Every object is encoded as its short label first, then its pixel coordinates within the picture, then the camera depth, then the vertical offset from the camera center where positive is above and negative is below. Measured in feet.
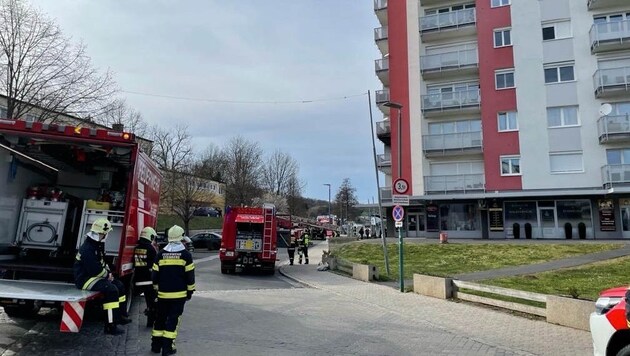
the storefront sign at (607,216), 98.68 +7.81
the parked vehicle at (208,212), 196.72 +14.24
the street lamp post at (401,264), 44.53 -1.48
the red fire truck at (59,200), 24.95 +2.60
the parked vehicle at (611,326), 15.17 -2.45
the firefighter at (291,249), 83.65 -0.51
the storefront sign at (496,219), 107.96 +7.30
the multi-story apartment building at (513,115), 101.14 +31.90
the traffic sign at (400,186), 45.73 +6.10
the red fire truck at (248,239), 66.22 +0.88
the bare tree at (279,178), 239.21 +35.48
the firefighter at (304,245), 85.27 +0.17
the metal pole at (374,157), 62.36 +12.20
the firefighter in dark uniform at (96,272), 21.90 -1.45
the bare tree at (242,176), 187.93 +29.11
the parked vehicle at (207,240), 122.72 +1.12
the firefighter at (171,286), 20.83 -1.93
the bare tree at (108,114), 78.38 +22.59
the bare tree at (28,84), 67.15 +23.53
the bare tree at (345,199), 297.94 +30.86
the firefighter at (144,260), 29.53 -1.07
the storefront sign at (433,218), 116.06 +7.76
